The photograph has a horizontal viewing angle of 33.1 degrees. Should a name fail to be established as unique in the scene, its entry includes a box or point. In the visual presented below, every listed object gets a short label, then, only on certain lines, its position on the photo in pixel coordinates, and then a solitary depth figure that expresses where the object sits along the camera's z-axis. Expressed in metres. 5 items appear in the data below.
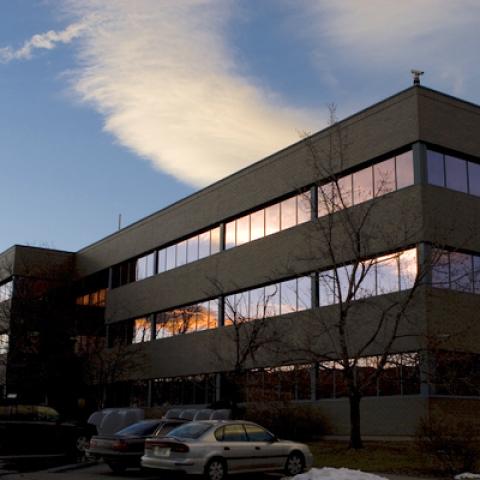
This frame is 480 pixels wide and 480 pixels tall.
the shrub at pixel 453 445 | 18.72
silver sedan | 17.69
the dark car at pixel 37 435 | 25.98
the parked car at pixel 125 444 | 20.70
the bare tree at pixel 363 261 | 30.11
